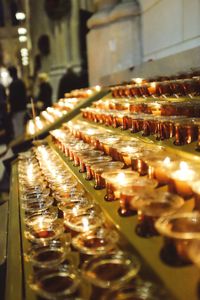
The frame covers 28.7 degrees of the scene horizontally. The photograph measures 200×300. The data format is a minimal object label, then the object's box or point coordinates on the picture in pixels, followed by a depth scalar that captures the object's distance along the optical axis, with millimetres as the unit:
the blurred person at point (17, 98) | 10391
